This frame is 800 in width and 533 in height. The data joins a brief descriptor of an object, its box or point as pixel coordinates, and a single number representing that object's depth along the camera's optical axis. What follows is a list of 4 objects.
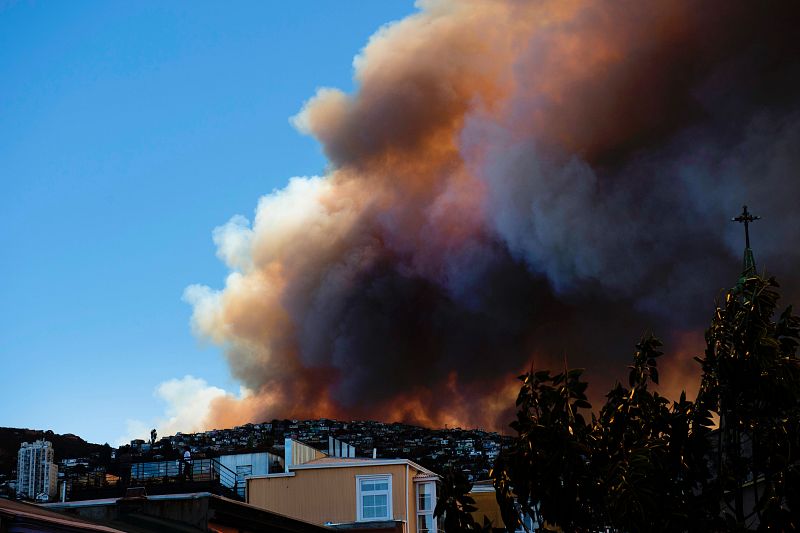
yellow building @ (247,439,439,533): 50.06
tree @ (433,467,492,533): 18.03
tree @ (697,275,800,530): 16.33
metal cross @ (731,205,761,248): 44.81
